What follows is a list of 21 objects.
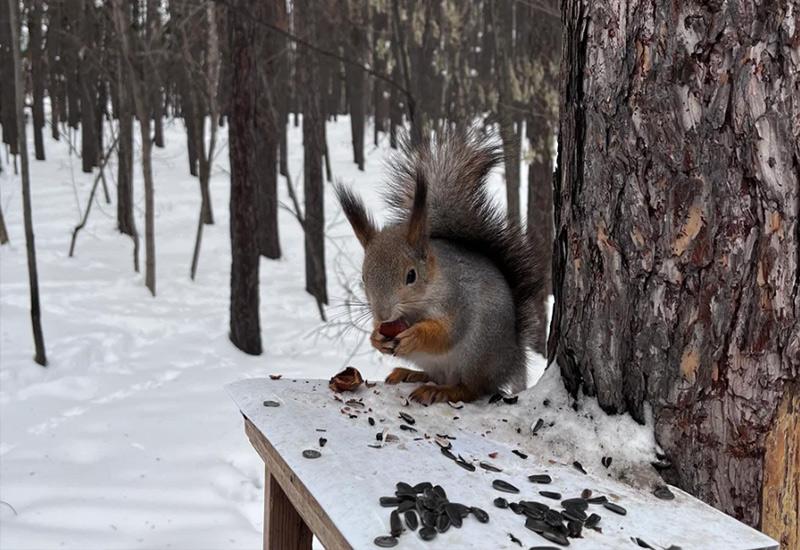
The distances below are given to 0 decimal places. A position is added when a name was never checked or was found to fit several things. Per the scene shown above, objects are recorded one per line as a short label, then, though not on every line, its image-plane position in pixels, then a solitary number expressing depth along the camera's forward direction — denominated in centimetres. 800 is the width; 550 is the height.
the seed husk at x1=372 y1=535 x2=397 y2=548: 27
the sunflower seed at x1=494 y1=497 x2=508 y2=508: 31
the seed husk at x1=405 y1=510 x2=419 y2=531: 28
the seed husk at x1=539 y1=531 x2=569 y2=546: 28
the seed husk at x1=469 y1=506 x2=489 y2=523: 30
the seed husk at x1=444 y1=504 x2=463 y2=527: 29
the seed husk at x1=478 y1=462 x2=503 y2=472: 35
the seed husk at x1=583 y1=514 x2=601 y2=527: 30
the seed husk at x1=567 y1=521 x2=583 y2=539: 29
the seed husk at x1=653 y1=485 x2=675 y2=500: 34
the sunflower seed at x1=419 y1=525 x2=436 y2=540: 28
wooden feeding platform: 29
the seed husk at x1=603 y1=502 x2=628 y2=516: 31
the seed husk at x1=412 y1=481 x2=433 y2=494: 31
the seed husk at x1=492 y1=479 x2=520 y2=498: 32
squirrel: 49
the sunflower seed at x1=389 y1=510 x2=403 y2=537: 28
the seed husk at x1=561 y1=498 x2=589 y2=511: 31
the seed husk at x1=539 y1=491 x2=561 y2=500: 32
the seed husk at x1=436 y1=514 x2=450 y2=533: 28
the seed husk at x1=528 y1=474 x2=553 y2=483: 34
